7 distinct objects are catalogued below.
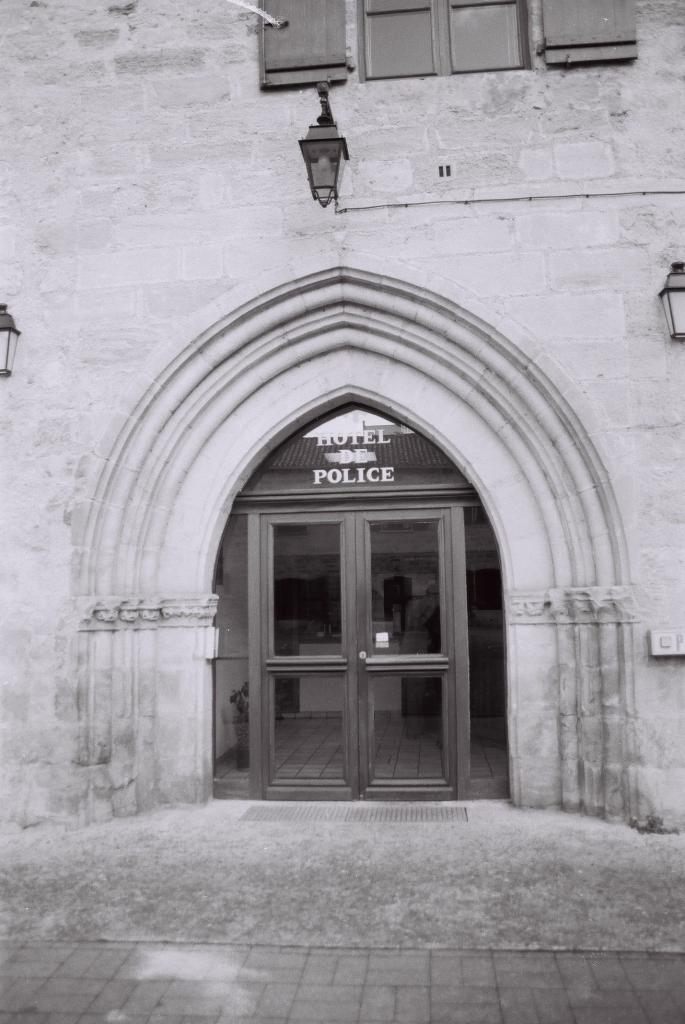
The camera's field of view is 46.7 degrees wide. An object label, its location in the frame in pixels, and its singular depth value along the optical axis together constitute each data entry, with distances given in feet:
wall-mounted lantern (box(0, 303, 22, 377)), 17.58
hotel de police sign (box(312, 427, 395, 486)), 18.69
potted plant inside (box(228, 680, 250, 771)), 18.60
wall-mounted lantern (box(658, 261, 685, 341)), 16.39
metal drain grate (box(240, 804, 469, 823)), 16.67
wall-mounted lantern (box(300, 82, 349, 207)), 16.38
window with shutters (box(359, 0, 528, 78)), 18.17
